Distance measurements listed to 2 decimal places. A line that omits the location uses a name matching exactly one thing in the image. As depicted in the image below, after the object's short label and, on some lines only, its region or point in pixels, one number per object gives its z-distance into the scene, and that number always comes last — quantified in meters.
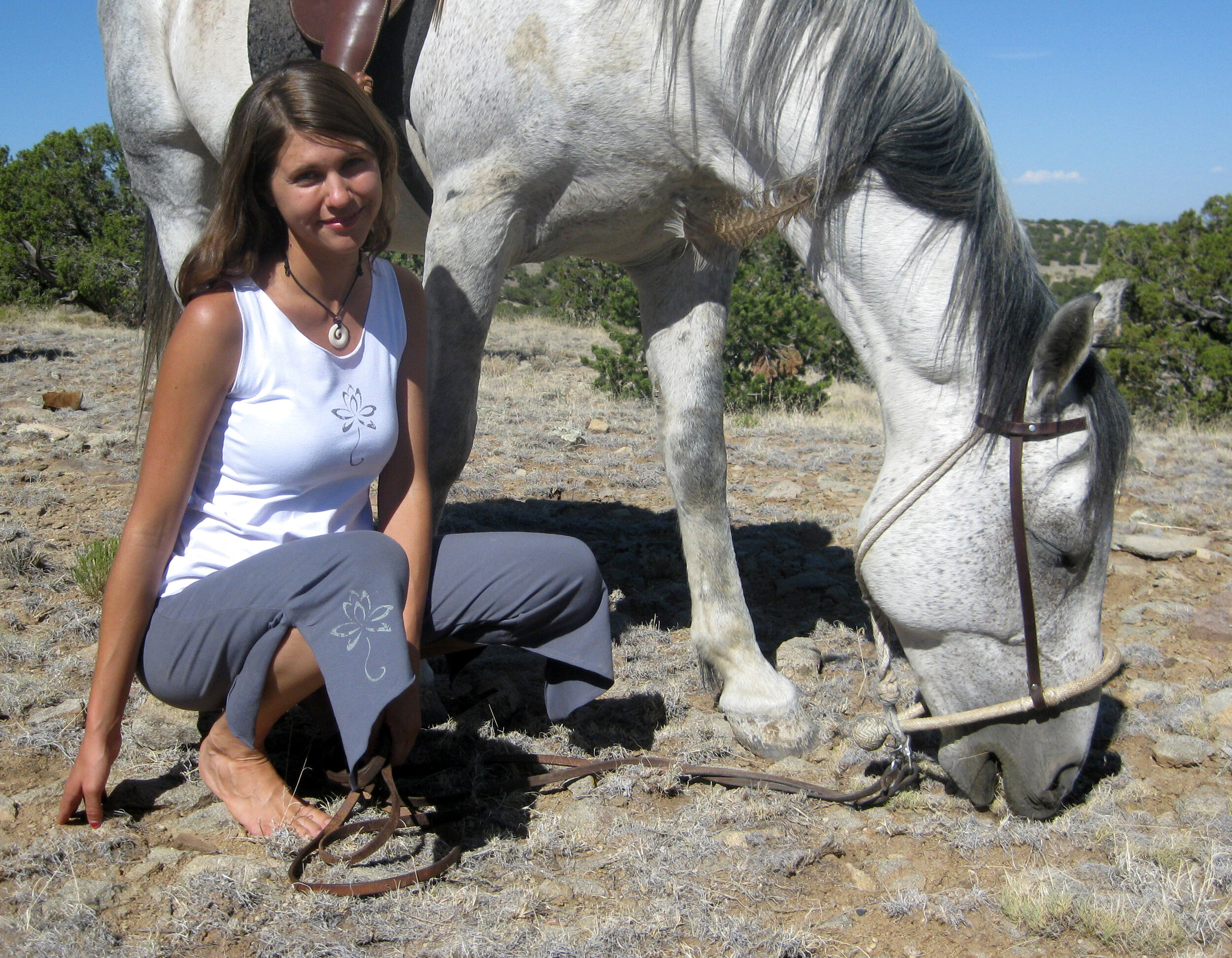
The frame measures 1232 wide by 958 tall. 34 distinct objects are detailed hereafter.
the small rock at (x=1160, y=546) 4.08
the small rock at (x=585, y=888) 1.86
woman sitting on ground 1.86
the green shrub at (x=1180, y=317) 9.51
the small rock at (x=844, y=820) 2.19
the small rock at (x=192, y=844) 1.96
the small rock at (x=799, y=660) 3.05
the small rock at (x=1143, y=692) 2.86
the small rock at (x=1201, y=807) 2.22
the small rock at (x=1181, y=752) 2.50
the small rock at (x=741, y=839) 2.08
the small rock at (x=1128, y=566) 3.97
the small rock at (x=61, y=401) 6.02
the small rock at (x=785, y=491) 5.12
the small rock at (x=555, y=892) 1.84
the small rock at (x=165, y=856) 1.90
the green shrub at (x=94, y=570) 3.20
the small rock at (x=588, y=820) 2.10
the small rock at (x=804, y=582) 3.83
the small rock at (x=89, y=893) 1.73
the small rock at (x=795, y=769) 2.47
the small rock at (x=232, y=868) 1.82
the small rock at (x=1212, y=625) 3.33
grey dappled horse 2.02
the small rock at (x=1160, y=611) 3.51
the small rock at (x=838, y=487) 5.18
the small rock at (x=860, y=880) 1.96
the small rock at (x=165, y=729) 2.37
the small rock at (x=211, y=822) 2.04
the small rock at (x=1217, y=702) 2.75
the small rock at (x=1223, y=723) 2.64
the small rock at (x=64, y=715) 2.45
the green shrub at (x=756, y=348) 8.54
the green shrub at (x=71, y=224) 14.02
